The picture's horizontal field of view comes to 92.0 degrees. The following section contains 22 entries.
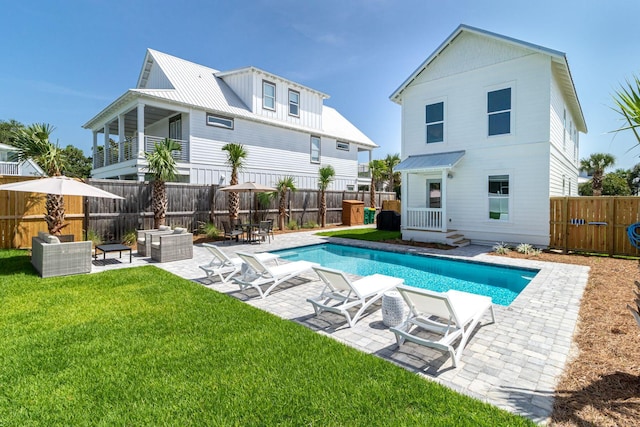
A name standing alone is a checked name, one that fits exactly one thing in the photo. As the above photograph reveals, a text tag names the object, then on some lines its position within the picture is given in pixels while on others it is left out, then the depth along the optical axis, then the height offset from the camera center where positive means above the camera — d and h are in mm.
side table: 4859 -1610
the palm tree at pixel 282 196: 17906 +712
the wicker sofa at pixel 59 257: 7738 -1279
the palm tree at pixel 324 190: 20125 +1198
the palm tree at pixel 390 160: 27100 +4225
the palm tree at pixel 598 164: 30438 +4410
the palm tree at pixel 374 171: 23969 +2988
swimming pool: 8312 -2006
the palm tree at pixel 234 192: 15234 +791
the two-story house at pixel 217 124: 17594 +5580
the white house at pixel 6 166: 24527 +3390
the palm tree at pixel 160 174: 12969 +1419
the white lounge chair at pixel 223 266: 7828 -1558
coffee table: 9361 -1250
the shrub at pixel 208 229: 15055 -1057
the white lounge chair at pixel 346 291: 5141 -1507
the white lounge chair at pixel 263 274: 6652 -1494
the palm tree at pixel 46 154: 9859 +1759
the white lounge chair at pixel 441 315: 3881 -1506
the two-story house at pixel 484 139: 12000 +2992
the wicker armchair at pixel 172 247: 9867 -1282
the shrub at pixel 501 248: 11572 -1543
